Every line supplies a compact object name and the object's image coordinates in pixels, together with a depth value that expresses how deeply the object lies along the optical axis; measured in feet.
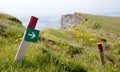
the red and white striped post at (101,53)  15.24
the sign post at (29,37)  10.88
